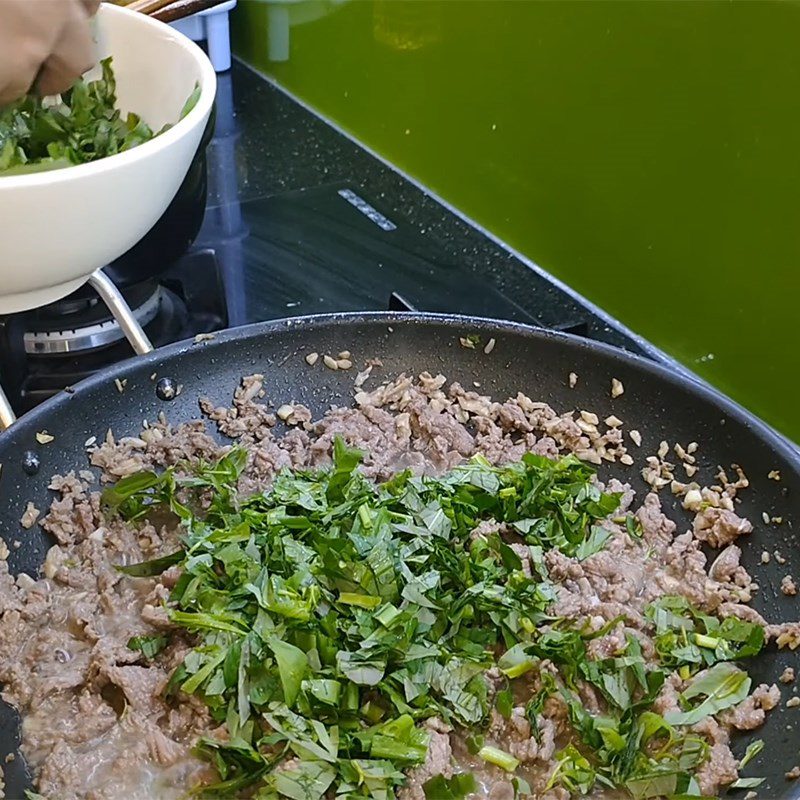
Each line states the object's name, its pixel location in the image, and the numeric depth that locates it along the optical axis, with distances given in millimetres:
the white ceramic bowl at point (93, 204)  781
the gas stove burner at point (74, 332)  1080
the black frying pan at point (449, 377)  826
